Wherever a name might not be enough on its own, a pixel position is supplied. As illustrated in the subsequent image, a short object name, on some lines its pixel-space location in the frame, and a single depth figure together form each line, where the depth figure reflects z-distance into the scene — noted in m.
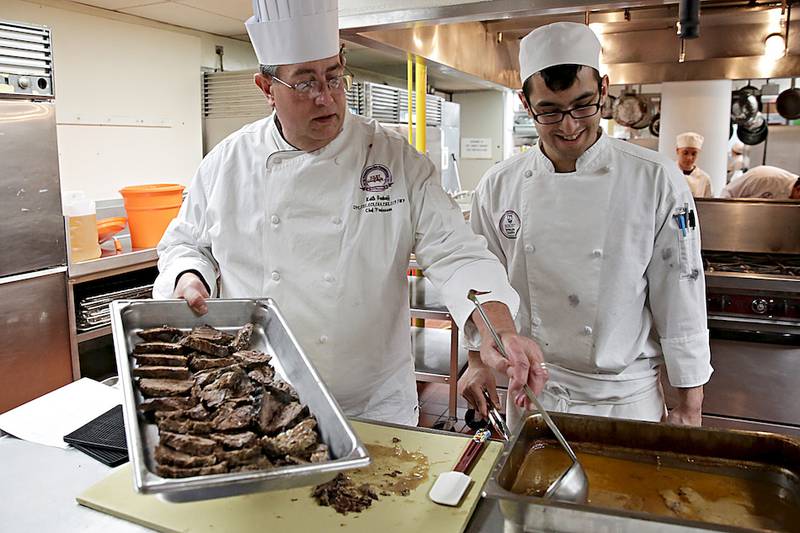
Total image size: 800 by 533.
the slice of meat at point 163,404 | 1.25
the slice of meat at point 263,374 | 1.40
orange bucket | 4.18
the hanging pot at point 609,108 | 5.91
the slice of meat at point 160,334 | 1.54
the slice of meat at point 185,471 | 1.01
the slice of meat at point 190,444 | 1.09
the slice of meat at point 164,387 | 1.30
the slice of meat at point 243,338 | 1.54
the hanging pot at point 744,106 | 5.86
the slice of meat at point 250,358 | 1.45
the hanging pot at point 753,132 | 6.49
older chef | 1.77
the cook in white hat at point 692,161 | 5.64
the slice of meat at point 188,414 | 1.23
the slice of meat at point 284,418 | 1.20
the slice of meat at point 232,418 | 1.20
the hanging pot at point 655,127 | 6.88
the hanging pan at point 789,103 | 4.82
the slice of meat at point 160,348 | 1.47
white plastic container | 3.70
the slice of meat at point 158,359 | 1.43
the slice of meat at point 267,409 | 1.22
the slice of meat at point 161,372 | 1.38
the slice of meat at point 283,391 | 1.33
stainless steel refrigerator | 3.31
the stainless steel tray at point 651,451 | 0.96
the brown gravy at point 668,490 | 1.09
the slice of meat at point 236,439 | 1.12
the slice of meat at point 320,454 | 1.09
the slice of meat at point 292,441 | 1.12
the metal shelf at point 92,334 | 3.81
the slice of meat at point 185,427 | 1.17
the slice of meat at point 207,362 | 1.45
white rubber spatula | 1.26
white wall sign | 10.12
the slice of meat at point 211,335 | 1.54
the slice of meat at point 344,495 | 1.25
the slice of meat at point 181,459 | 1.04
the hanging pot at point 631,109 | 5.51
